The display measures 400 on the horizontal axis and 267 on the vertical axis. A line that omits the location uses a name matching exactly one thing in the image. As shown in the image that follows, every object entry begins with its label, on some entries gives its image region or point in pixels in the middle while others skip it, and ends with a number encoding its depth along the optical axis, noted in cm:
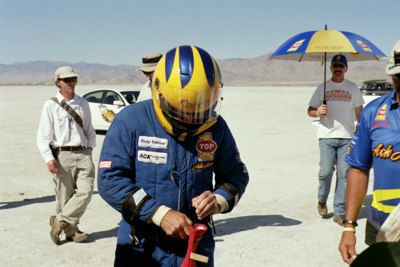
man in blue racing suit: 224
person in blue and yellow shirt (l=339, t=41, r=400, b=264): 261
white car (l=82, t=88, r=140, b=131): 1633
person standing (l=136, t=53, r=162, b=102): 530
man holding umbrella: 634
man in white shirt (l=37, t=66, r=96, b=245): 546
